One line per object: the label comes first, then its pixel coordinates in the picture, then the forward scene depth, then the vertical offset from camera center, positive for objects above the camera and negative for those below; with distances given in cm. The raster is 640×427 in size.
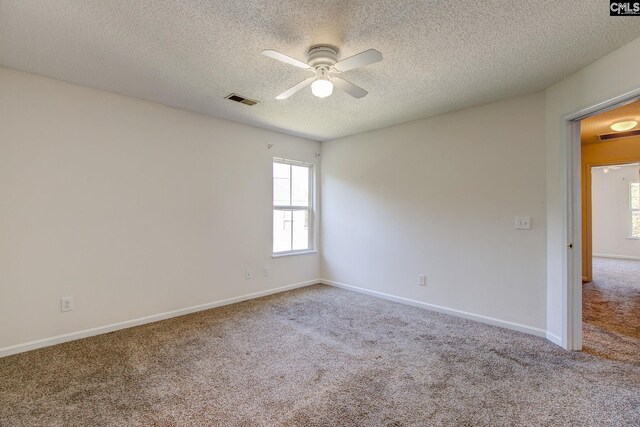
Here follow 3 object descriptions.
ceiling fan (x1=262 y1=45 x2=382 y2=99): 197 +105
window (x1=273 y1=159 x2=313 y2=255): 474 +17
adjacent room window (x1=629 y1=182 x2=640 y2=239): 743 +23
